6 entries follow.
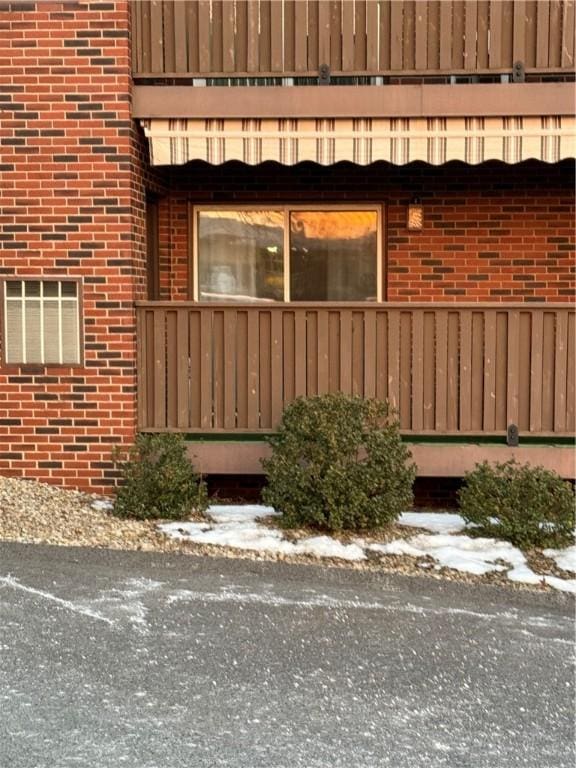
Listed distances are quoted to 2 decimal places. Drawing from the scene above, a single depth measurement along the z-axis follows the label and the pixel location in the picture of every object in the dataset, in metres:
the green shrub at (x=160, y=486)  7.62
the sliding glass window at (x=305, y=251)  10.01
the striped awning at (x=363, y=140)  8.11
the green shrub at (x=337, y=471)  7.22
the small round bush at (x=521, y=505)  7.11
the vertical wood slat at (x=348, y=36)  8.38
